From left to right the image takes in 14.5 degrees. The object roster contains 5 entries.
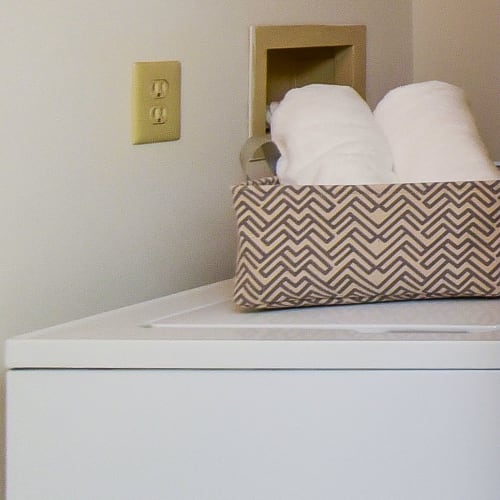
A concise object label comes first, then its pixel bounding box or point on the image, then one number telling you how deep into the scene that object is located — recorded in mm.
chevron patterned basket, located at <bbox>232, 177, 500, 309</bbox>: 2540
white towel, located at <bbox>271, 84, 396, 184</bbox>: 2731
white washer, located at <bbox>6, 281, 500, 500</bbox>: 2381
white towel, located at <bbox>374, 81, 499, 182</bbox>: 2745
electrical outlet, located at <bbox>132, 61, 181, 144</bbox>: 2728
